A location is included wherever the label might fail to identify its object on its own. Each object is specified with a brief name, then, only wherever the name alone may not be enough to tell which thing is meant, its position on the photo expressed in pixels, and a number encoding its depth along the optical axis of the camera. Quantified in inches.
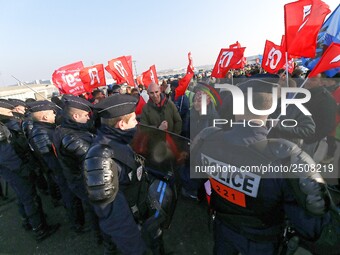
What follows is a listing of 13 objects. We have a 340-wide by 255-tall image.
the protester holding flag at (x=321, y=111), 131.3
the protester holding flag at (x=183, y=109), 200.5
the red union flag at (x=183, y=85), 206.0
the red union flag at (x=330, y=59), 105.7
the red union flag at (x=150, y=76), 304.3
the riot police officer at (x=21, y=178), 136.0
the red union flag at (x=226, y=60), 234.4
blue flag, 130.7
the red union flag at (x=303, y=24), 127.3
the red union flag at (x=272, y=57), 239.3
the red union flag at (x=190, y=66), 311.4
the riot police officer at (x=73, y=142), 100.6
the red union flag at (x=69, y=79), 275.3
